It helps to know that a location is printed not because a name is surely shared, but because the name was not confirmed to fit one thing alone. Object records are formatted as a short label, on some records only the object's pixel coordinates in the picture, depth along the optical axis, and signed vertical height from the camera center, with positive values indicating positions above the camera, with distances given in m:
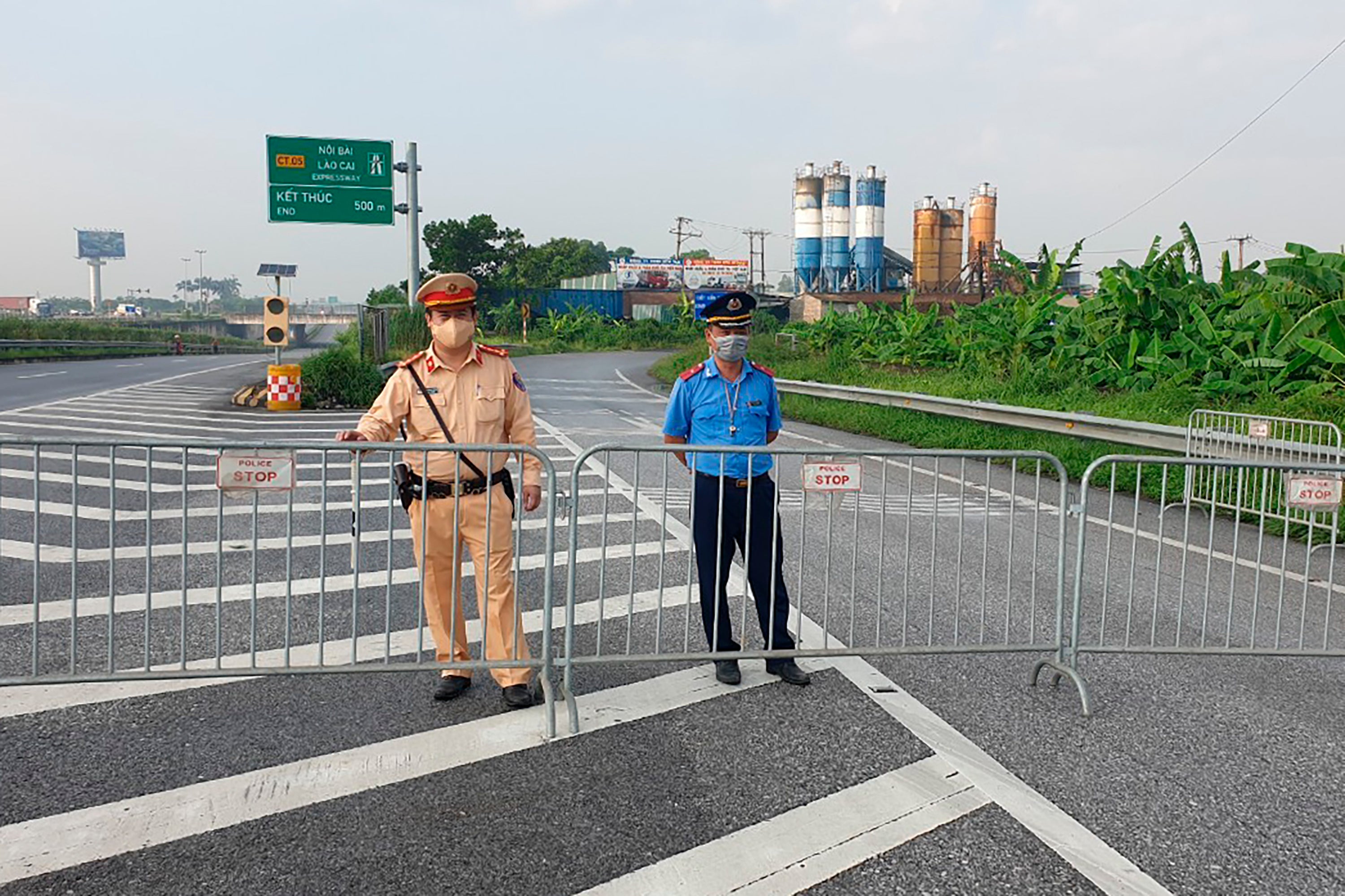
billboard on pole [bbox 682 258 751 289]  93.38 +5.25
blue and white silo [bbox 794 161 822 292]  77.31 +7.30
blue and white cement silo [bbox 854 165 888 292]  75.75 +7.23
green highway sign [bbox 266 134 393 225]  25.56 +3.47
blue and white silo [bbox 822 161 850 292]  75.75 +7.33
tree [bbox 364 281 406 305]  70.06 +2.24
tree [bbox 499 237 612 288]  77.88 +5.26
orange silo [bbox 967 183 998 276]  77.25 +8.43
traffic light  18.38 +0.12
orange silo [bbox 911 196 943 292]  76.94 +6.38
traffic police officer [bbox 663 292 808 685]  5.52 -0.78
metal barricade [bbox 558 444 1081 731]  5.44 -1.63
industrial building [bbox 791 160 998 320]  75.69 +6.87
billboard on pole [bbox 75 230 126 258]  183.25 +13.49
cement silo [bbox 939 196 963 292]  77.62 +6.58
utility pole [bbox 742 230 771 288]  97.33 +7.78
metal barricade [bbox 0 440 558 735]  4.88 -1.63
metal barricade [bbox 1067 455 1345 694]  5.72 -1.66
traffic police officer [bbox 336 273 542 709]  5.11 -0.69
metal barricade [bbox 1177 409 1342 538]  9.57 -0.98
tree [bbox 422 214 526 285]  77.06 +5.91
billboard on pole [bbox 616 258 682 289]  85.38 +4.77
